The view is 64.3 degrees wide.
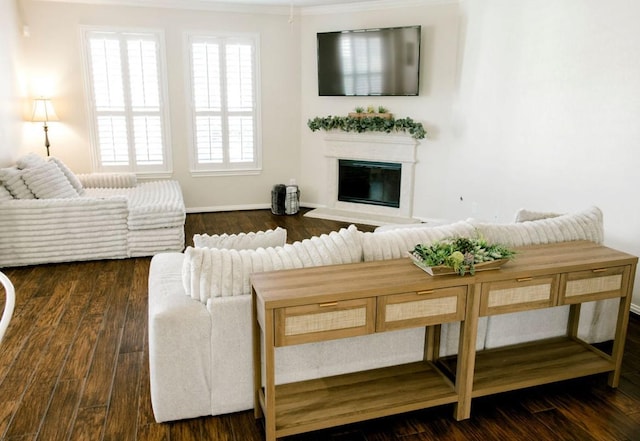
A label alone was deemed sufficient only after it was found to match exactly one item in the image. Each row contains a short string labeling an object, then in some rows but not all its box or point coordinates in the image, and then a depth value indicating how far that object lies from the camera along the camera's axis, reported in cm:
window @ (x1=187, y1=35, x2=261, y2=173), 680
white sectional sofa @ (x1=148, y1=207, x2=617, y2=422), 249
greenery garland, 646
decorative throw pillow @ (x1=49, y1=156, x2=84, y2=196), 566
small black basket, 706
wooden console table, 225
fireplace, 672
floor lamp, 612
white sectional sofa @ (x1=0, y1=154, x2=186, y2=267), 480
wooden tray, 243
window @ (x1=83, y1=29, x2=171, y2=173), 645
